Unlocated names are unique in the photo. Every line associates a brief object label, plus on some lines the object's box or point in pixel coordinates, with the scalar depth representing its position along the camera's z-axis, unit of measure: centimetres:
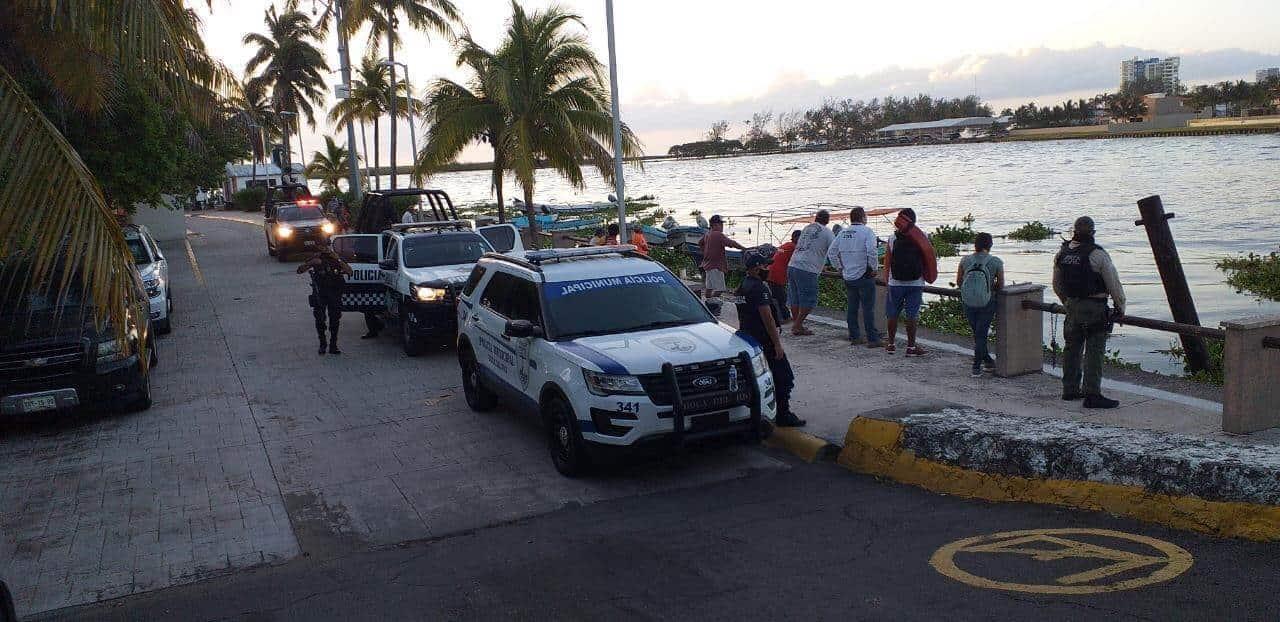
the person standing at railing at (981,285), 1054
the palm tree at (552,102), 2233
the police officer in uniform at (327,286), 1488
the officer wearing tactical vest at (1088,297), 910
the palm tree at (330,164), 6525
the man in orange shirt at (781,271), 1377
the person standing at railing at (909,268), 1165
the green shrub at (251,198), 6400
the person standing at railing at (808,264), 1367
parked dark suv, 1055
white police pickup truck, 1437
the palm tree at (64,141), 609
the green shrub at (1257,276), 2409
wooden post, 1111
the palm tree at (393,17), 3676
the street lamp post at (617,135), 1800
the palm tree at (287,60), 6431
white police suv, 796
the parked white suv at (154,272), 1630
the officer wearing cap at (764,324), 910
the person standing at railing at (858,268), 1248
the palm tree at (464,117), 2306
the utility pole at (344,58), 3762
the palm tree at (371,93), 4429
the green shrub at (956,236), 3903
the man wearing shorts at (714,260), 1659
